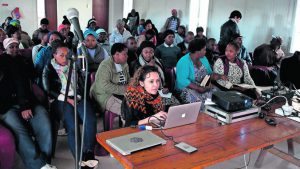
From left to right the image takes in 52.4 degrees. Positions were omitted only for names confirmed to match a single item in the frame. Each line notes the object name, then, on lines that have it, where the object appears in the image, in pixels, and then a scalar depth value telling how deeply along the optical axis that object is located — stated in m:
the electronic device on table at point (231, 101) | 2.15
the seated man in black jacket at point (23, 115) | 2.41
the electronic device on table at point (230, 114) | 2.13
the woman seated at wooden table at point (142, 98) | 2.23
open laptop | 1.95
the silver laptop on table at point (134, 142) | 1.63
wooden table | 1.57
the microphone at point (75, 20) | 1.42
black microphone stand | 1.48
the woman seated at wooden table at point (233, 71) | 3.67
